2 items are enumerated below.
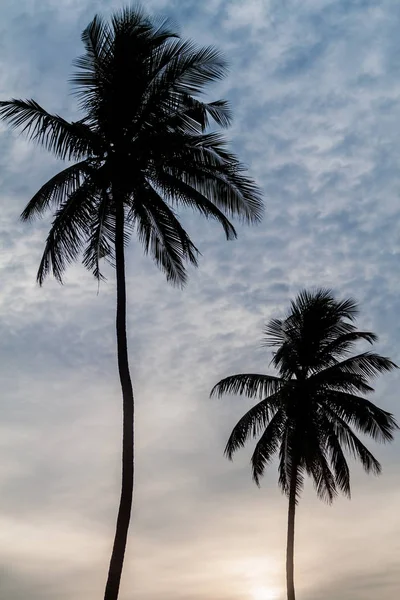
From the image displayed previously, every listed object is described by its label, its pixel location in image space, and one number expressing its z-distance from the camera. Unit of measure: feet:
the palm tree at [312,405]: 93.56
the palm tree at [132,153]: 61.82
